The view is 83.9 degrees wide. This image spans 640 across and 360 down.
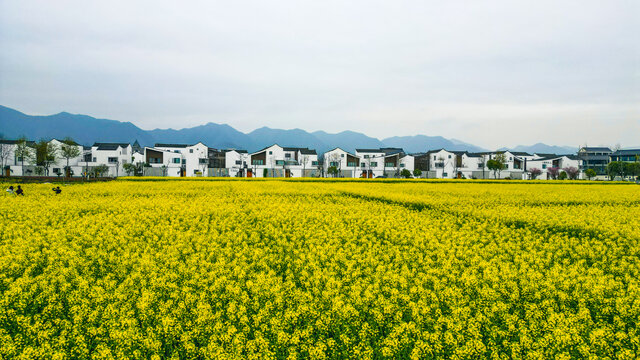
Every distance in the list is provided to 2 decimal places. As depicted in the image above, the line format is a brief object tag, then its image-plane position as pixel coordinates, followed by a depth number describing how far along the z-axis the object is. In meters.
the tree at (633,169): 86.69
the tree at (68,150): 76.44
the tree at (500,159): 93.07
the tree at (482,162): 98.72
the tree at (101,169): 75.15
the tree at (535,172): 97.84
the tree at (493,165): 90.62
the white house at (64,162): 80.38
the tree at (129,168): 80.84
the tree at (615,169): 87.56
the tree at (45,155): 74.12
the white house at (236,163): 89.12
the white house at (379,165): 96.19
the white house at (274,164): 89.94
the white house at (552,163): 105.38
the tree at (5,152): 75.86
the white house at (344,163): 94.00
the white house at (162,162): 85.19
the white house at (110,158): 84.81
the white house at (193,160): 88.57
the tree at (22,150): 72.95
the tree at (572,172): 96.99
